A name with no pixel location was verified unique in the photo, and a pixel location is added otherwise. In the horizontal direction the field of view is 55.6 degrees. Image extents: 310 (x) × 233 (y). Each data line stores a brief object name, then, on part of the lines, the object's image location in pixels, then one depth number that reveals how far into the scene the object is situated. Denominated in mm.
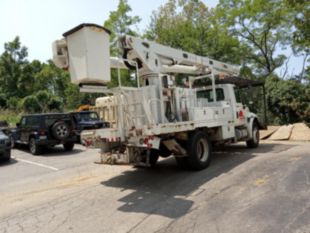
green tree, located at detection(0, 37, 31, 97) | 41344
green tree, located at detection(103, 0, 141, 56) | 26969
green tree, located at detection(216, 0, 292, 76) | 24859
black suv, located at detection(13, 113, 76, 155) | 12305
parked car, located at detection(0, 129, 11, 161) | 10734
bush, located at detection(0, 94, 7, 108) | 36681
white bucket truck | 5574
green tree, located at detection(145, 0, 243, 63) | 22703
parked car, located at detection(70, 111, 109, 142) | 14312
